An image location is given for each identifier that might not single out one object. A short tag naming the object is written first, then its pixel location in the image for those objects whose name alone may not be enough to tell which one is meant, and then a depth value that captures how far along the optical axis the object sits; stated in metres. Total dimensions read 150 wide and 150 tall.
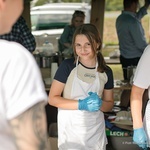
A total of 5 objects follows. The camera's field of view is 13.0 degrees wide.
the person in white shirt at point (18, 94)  1.38
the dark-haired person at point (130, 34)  8.70
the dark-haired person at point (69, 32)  9.16
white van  11.01
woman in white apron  4.41
